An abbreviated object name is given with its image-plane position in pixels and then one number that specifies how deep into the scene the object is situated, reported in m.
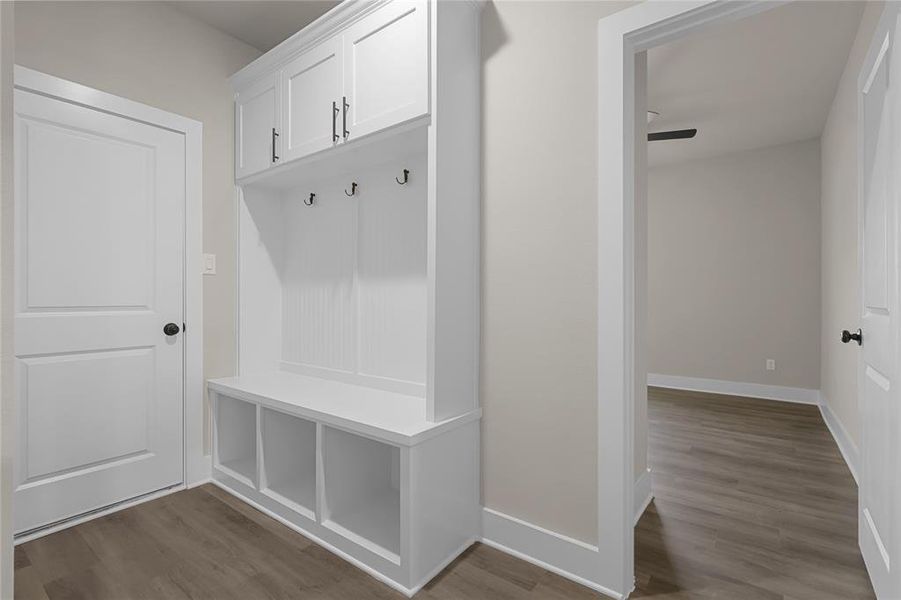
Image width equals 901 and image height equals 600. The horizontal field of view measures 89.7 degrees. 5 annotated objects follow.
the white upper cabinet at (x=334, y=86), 1.84
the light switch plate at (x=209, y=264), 2.58
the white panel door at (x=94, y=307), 2.01
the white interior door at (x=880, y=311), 1.35
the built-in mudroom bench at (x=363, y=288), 1.78
